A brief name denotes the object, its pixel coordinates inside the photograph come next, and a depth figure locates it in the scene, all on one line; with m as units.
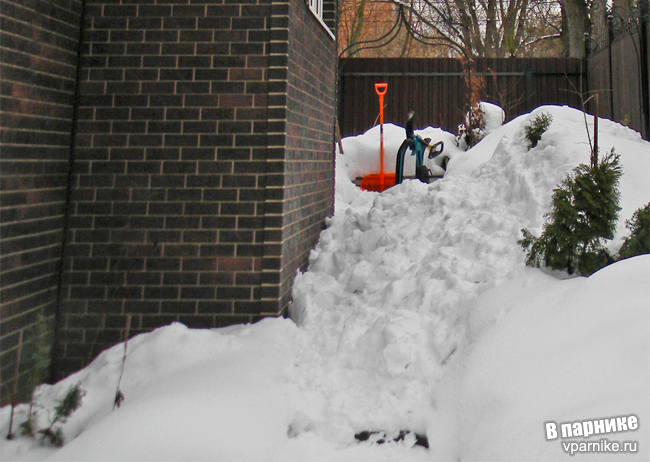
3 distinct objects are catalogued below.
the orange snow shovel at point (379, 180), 9.23
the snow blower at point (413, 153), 8.36
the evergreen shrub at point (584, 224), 3.67
